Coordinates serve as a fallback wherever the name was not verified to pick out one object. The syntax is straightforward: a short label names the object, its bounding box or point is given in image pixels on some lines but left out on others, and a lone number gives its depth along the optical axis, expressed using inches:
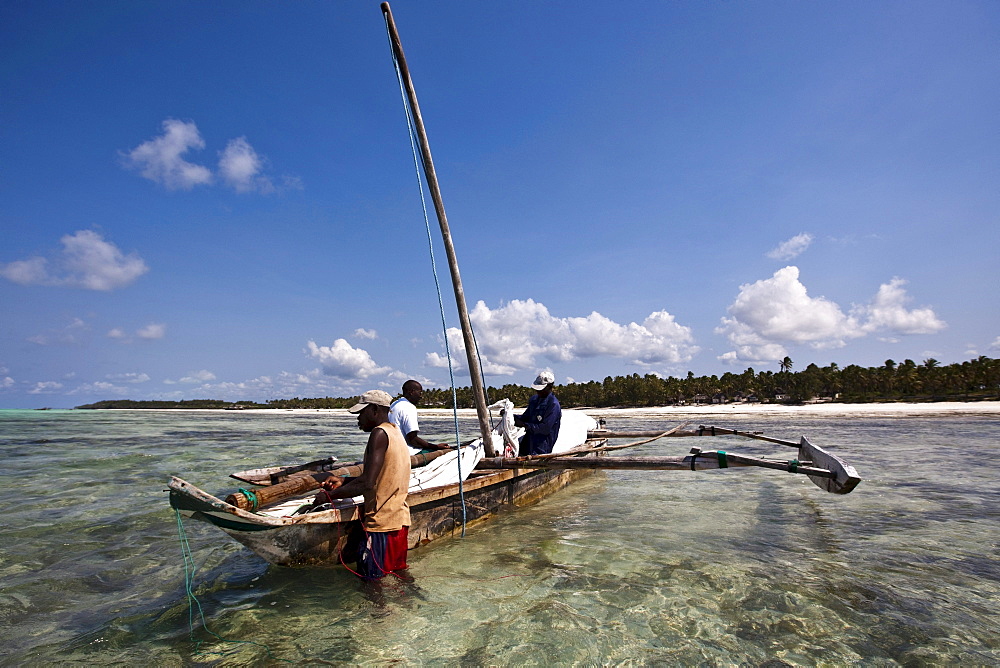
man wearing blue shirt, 408.5
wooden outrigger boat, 206.2
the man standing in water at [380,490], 211.8
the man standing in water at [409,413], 335.3
